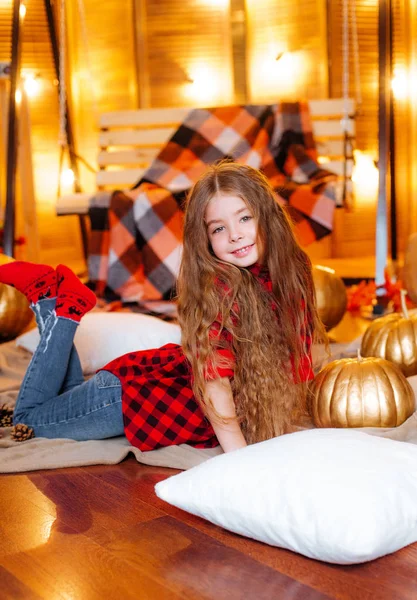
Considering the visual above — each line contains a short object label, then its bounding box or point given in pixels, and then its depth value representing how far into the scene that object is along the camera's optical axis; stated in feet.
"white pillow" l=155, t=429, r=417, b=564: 3.89
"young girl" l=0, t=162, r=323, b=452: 5.36
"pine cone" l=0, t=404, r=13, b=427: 6.69
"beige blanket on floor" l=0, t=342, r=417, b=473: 5.73
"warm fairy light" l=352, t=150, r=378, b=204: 16.85
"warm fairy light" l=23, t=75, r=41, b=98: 16.92
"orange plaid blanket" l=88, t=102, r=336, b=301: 11.78
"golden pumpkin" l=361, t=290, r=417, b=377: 7.25
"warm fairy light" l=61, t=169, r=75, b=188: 14.06
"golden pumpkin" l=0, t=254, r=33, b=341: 9.53
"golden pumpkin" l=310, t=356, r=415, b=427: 5.84
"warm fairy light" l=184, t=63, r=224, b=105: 16.70
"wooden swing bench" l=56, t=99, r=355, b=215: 13.25
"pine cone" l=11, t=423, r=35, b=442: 6.24
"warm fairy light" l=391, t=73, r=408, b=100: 16.70
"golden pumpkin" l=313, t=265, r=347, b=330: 9.30
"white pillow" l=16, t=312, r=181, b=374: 8.02
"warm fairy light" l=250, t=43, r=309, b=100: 16.34
